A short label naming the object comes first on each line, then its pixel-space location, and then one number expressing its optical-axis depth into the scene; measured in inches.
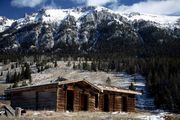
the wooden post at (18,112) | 1363.9
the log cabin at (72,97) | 1657.2
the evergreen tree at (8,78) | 5146.2
